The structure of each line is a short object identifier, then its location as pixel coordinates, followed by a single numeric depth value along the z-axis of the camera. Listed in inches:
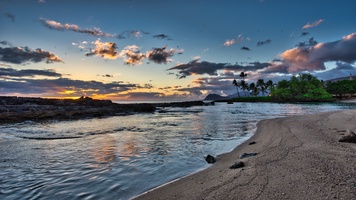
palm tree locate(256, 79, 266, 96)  6907.0
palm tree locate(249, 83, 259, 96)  7192.9
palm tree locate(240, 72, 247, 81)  6788.4
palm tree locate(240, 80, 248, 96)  6929.1
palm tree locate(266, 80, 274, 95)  6786.4
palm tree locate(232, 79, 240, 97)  6993.1
